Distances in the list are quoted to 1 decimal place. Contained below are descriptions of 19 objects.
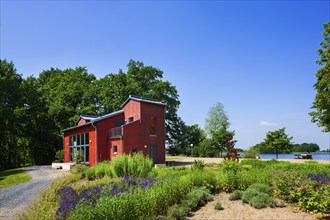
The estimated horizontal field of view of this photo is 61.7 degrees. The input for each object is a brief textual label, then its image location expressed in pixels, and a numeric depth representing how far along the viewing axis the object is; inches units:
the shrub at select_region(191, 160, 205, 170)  500.5
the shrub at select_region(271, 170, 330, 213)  260.2
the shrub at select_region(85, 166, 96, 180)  599.2
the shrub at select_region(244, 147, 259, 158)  1433.3
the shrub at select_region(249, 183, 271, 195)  325.1
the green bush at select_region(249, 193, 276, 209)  286.2
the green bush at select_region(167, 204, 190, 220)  254.7
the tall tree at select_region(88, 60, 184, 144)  1524.4
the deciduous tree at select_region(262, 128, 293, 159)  1327.5
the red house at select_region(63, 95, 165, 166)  1042.7
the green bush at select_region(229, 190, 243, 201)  322.7
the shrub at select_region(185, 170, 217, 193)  363.6
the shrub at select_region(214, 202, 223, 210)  289.4
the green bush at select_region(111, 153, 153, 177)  507.8
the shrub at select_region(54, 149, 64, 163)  1307.8
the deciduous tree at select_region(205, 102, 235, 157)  2261.3
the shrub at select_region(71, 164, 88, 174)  746.8
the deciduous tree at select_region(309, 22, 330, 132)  826.8
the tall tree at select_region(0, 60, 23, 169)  1465.3
